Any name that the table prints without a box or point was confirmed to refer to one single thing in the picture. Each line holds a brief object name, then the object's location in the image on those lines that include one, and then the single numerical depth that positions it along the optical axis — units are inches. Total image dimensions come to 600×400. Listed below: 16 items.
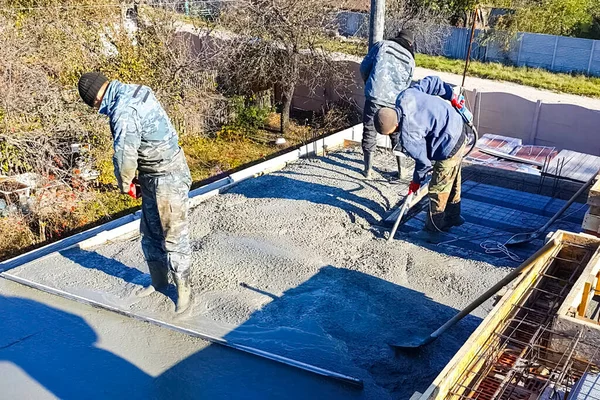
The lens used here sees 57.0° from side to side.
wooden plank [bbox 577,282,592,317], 111.6
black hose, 185.6
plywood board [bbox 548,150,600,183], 227.3
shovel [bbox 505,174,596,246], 176.9
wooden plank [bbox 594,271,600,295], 123.3
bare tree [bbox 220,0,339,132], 318.3
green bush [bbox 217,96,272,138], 360.2
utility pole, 252.7
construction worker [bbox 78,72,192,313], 128.8
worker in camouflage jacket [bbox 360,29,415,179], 211.5
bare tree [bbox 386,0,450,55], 464.7
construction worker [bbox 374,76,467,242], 158.4
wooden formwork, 87.1
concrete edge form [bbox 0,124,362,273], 177.5
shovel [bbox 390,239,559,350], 113.5
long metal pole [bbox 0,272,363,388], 118.8
